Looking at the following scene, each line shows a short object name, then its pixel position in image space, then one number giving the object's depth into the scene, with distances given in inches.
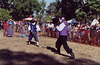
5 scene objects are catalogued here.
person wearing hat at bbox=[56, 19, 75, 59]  168.5
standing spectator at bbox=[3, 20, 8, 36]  378.5
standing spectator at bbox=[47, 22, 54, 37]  415.3
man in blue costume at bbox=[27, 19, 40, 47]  230.9
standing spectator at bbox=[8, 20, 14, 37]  375.1
